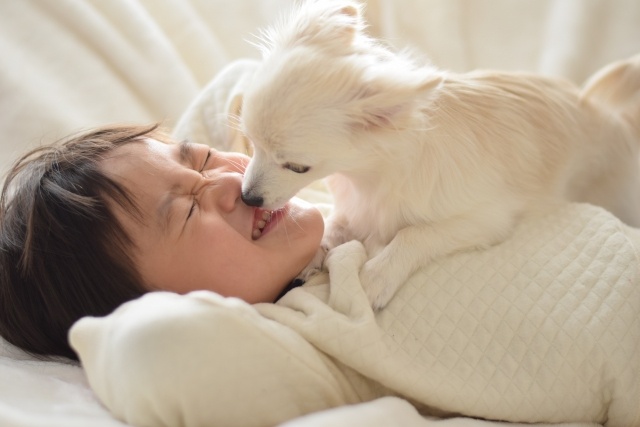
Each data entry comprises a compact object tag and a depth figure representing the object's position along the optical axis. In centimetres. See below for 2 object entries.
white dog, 56
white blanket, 50
